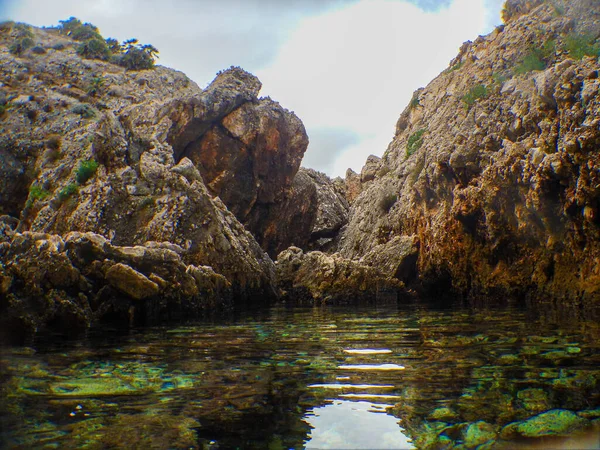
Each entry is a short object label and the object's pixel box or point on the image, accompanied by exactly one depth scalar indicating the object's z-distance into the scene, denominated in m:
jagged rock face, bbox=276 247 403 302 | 15.86
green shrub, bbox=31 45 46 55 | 32.69
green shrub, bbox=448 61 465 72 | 24.79
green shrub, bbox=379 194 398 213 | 23.69
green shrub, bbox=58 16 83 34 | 42.12
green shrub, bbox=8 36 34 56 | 32.22
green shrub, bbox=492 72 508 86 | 15.88
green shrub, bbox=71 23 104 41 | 41.00
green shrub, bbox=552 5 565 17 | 15.39
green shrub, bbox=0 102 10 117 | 22.33
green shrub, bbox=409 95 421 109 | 29.92
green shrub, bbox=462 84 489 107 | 16.47
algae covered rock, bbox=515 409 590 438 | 2.16
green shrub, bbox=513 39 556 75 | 14.22
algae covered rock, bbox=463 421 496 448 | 2.13
